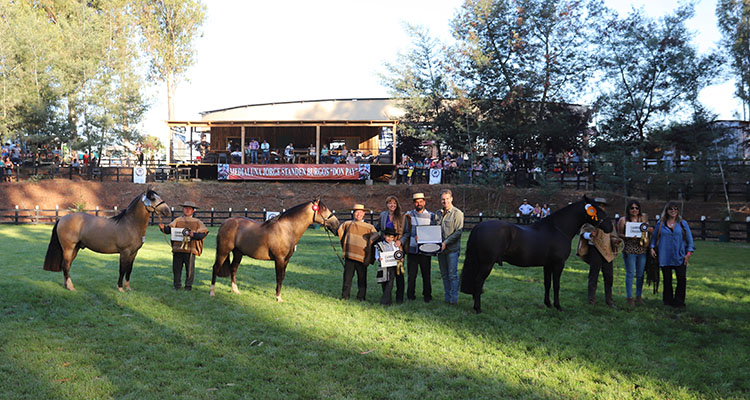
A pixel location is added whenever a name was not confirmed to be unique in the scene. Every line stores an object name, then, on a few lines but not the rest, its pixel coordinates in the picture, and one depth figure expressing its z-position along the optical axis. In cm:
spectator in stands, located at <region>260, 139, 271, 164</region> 3203
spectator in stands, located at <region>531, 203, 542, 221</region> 2568
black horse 862
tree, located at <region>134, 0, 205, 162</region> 4050
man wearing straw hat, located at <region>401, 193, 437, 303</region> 899
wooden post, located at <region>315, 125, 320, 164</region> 3112
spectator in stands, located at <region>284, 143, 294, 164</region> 3192
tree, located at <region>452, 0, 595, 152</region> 3231
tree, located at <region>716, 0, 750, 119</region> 2995
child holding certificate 884
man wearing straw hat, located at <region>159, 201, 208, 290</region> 967
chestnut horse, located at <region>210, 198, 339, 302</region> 937
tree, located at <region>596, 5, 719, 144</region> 3100
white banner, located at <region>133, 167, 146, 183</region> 3203
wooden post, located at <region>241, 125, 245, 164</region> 3138
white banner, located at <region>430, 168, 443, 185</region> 3016
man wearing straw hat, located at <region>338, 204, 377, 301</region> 912
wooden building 3219
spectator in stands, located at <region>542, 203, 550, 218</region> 2547
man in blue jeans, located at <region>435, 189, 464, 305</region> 890
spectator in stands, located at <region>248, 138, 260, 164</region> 3209
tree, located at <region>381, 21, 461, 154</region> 3344
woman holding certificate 900
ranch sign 3087
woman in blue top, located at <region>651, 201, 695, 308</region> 877
